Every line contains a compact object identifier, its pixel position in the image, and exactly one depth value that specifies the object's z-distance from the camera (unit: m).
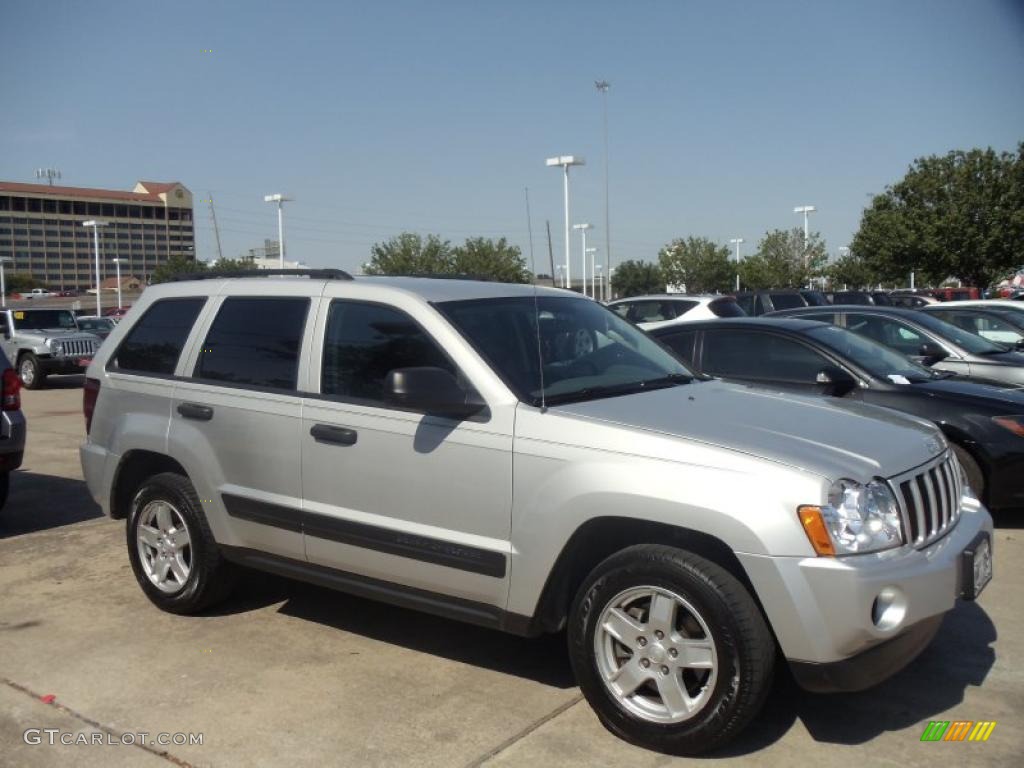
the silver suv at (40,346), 20.17
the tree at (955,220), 33.75
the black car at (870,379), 6.51
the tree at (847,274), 56.50
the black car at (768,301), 18.66
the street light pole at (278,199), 42.69
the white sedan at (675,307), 13.81
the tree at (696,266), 51.53
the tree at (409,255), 42.07
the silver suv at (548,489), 3.40
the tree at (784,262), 53.53
